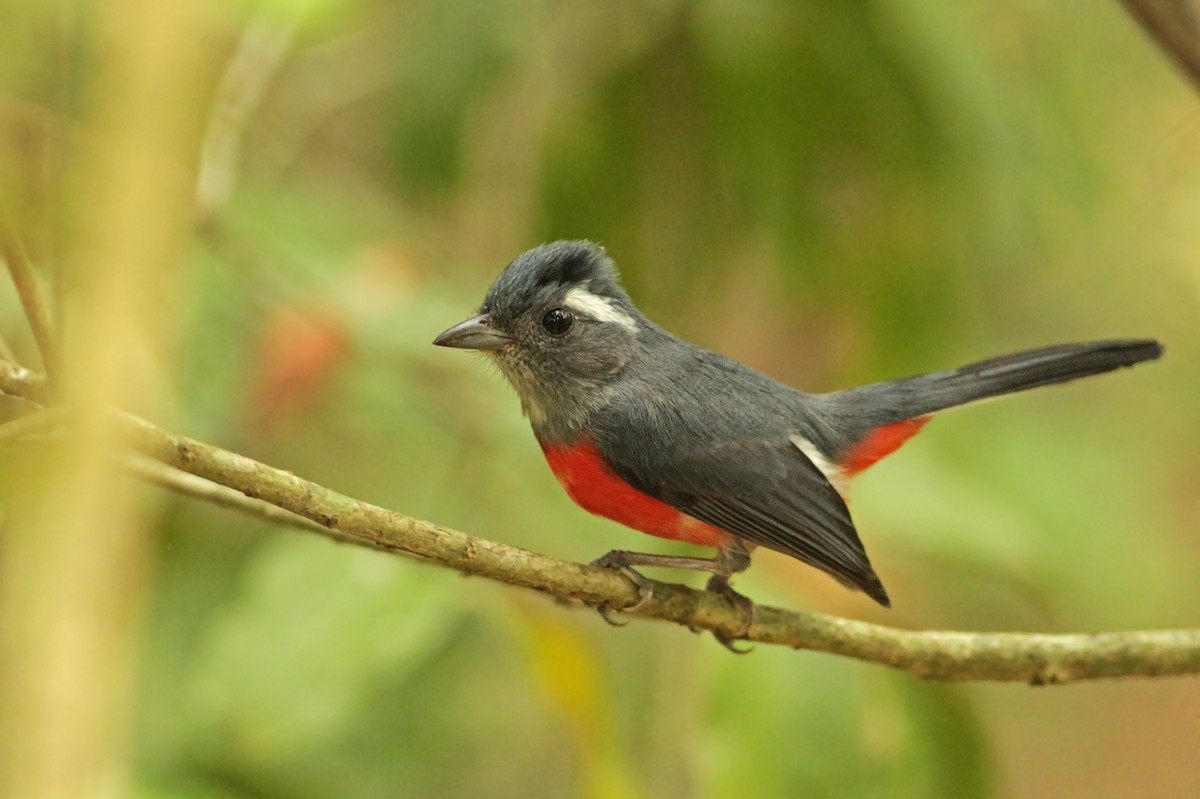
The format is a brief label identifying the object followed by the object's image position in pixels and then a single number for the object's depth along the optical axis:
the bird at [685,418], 2.97
